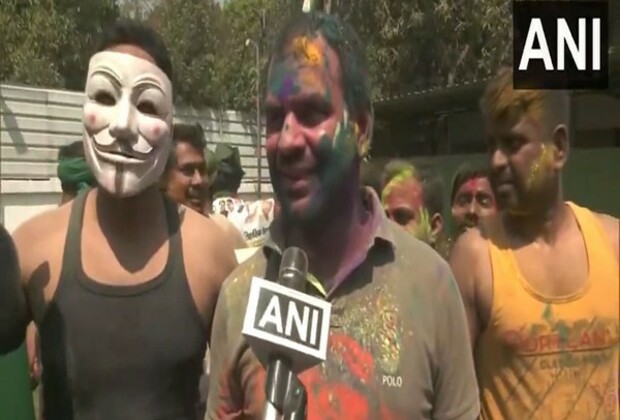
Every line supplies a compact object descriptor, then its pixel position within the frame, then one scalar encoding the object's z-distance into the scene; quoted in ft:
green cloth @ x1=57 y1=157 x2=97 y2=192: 10.18
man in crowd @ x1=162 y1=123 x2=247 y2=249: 9.49
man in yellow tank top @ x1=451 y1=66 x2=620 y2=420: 6.09
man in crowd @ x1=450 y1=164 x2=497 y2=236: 9.98
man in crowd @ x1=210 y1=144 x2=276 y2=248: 13.91
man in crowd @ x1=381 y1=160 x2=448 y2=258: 10.05
